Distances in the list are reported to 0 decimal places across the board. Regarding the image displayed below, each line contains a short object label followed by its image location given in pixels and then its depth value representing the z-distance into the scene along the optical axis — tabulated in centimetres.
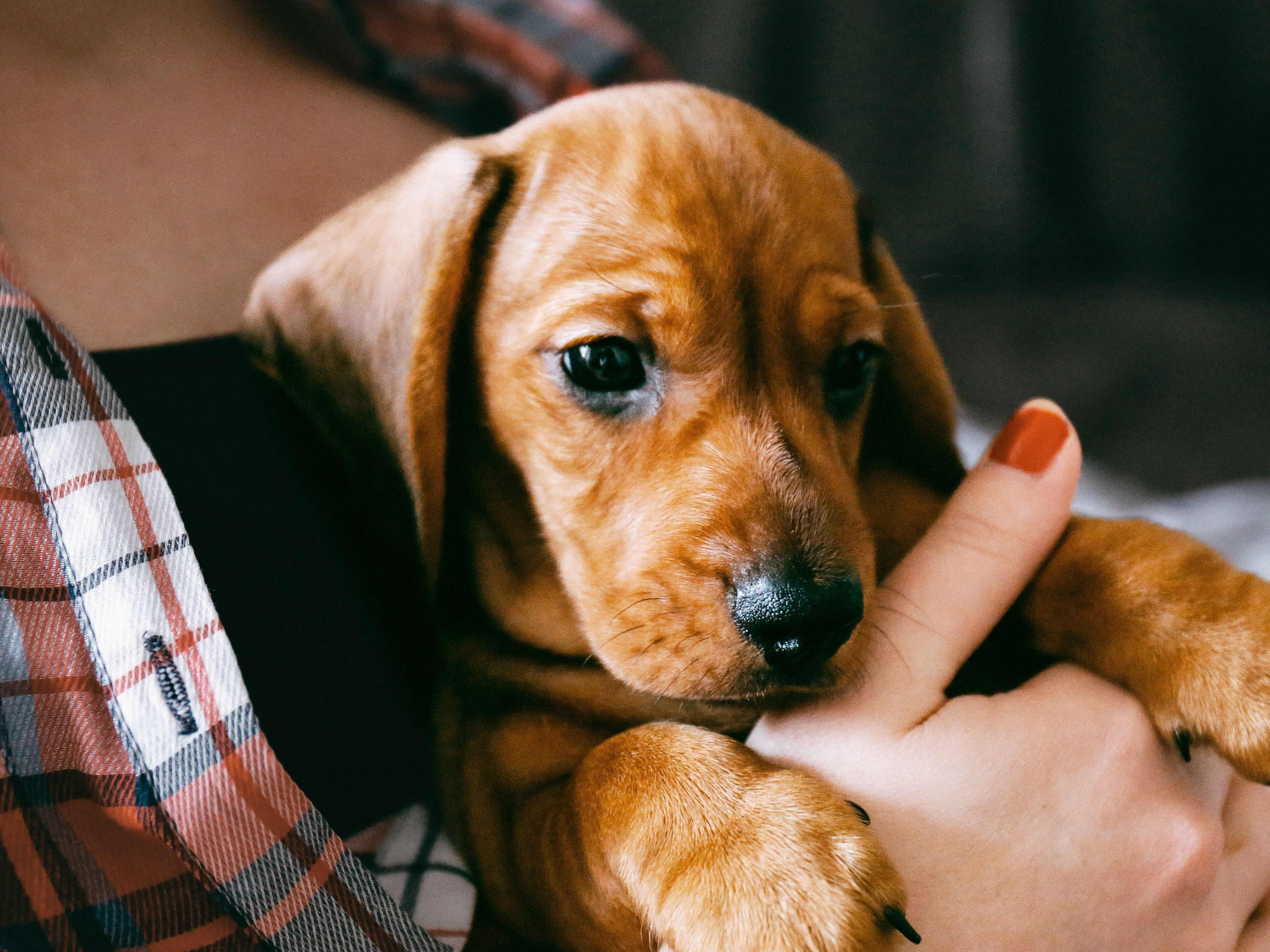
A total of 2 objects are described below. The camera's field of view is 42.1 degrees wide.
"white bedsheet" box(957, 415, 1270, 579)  36
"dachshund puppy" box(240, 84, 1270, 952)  25
